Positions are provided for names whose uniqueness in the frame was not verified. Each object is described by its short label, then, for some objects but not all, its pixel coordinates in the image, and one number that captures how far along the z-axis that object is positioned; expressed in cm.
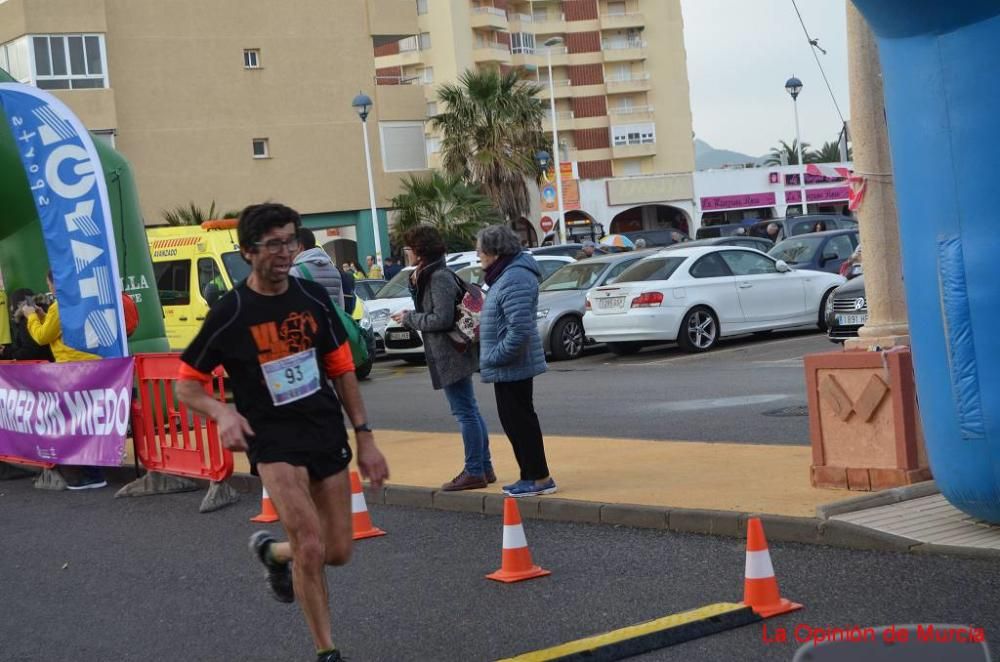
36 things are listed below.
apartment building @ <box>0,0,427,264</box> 4241
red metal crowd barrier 1084
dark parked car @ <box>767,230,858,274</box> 2409
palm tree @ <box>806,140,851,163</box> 10512
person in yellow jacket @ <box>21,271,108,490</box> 1253
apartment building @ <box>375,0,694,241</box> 8350
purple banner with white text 1179
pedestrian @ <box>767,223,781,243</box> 3681
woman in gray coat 958
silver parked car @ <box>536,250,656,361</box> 2216
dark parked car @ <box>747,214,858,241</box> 3331
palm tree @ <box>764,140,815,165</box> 10731
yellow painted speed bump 562
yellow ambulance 2209
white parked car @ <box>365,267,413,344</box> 2448
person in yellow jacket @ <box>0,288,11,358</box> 1451
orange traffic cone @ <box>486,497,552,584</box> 733
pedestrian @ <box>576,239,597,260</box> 2889
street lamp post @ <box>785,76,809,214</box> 4872
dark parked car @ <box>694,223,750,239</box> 4416
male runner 556
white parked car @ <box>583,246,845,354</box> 2080
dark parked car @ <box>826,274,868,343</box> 1659
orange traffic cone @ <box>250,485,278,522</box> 993
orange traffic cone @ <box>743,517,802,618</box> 614
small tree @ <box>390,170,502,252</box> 4703
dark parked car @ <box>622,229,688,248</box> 4634
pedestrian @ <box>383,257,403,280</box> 3688
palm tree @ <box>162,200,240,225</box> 3762
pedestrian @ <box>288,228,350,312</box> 1091
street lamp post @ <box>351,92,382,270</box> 4003
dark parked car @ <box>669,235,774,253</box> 2544
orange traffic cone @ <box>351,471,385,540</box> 901
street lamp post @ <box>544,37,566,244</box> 5369
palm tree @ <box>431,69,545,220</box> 5381
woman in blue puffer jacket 911
